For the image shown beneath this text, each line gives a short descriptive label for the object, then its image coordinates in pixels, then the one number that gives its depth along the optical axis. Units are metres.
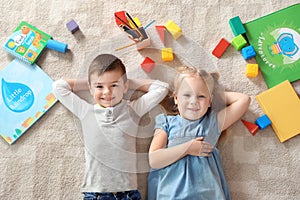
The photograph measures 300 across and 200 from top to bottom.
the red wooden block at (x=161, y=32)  1.21
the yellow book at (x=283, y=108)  1.16
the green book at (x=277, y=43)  1.19
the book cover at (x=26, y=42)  1.21
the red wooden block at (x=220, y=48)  1.20
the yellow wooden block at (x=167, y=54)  1.19
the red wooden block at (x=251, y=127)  1.16
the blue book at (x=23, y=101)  1.19
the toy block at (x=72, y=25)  1.22
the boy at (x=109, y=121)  1.10
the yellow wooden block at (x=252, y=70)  1.18
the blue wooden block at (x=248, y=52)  1.18
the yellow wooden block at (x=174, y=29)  1.21
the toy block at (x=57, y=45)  1.21
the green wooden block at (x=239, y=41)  1.18
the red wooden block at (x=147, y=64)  1.18
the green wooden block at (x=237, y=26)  1.20
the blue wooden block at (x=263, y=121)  1.15
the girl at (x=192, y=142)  1.08
